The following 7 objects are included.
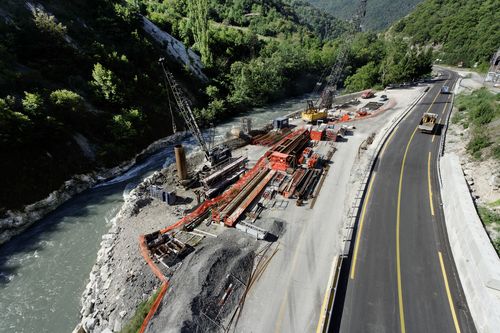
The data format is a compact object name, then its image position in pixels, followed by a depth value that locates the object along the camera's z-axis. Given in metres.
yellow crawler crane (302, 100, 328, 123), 46.25
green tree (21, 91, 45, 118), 29.33
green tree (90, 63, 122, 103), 41.08
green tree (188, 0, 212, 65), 67.61
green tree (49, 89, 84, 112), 33.75
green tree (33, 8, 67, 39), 39.75
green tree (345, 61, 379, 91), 72.62
